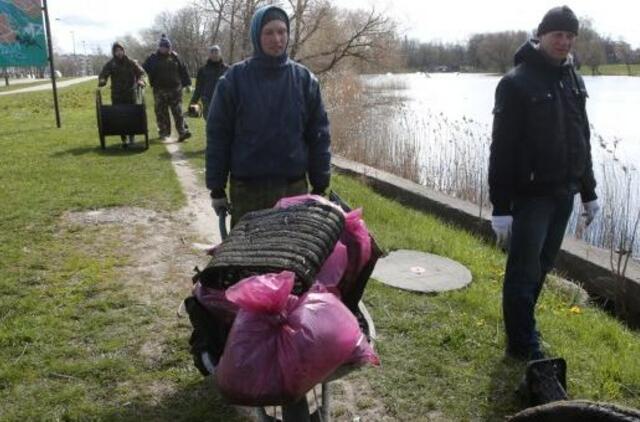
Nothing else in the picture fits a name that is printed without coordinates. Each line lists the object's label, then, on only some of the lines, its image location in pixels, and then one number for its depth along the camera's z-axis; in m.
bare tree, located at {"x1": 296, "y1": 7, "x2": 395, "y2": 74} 30.30
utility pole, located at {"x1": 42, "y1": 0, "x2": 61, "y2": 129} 13.91
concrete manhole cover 4.93
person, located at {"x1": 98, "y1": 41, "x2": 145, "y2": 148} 11.34
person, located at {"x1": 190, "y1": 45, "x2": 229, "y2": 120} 11.25
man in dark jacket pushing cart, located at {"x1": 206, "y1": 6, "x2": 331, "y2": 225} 3.40
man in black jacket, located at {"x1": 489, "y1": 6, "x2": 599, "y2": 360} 3.26
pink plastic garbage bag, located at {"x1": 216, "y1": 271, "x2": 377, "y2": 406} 1.82
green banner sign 13.87
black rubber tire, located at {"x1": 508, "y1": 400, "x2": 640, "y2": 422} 1.70
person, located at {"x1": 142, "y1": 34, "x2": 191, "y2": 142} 11.80
